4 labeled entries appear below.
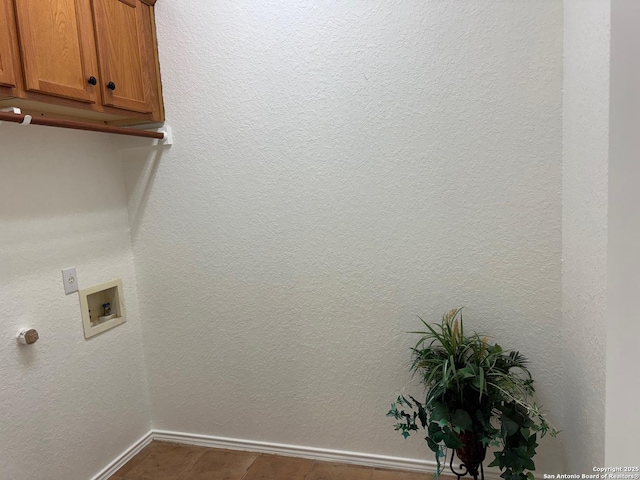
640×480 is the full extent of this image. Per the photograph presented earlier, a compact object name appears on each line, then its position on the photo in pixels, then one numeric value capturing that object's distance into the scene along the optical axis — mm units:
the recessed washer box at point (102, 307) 1965
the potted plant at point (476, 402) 1504
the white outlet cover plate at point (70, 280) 1864
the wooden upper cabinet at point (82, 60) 1430
